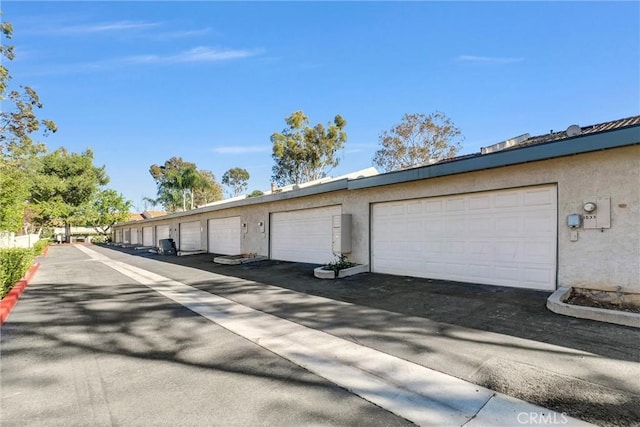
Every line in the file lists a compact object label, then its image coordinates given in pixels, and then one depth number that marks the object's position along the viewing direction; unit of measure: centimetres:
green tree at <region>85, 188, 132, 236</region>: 4566
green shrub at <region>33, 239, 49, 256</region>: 2078
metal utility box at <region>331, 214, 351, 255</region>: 1061
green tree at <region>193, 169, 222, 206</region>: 5008
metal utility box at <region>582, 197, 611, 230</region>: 604
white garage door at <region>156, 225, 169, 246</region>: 2819
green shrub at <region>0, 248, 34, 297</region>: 784
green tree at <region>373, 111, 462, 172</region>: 2791
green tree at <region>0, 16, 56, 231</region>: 1373
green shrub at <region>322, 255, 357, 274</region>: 990
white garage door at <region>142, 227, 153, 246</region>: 3253
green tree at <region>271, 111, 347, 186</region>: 3431
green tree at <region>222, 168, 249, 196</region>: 5575
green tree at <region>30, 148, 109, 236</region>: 4053
